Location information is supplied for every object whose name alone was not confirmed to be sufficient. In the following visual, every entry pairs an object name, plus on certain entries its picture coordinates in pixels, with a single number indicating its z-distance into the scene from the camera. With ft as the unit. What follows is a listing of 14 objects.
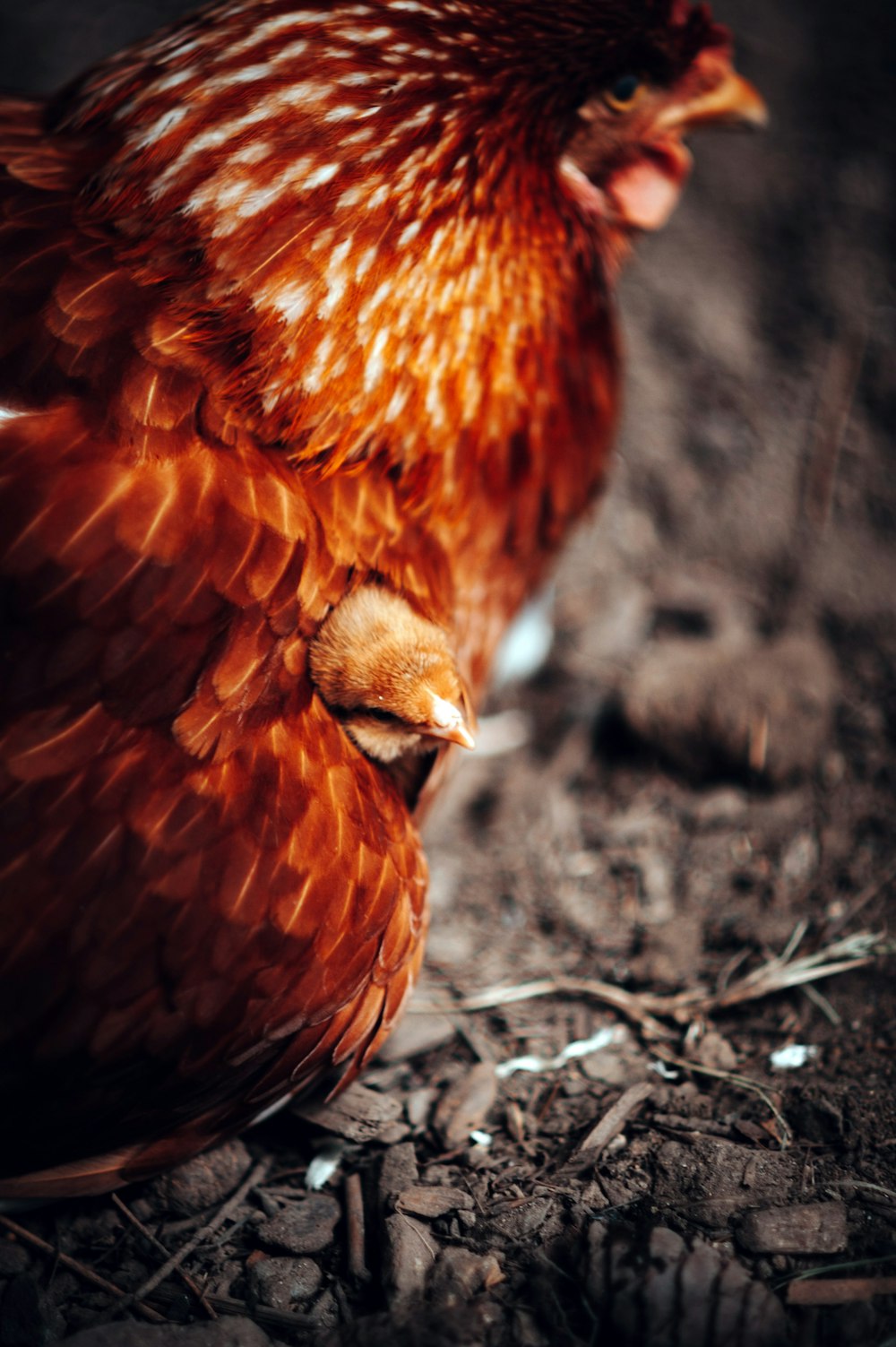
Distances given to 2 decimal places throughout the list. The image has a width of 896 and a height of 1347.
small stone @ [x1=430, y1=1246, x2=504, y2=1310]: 1.60
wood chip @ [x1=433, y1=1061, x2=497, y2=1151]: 1.72
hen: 1.55
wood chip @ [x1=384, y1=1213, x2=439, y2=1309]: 1.61
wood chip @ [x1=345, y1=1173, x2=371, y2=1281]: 1.64
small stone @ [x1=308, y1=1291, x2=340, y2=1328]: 1.61
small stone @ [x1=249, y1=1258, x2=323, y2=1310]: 1.62
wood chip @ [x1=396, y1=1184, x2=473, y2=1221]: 1.66
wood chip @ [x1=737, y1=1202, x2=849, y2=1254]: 1.61
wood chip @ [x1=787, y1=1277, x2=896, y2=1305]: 1.59
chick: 1.63
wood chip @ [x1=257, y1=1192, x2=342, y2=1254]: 1.65
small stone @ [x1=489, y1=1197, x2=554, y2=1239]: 1.63
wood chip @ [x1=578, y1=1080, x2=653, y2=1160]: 1.69
